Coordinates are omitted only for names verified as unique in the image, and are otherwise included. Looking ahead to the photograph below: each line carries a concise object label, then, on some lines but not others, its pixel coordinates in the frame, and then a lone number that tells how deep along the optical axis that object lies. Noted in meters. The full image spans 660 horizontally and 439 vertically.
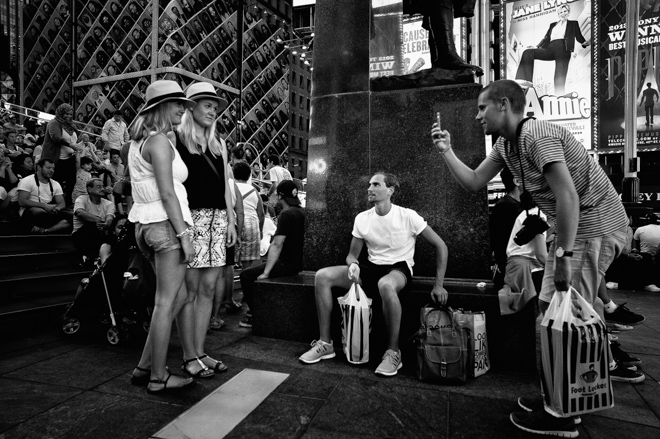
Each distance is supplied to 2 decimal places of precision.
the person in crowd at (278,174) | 8.48
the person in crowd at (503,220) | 4.89
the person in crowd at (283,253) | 5.18
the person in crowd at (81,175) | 8.91
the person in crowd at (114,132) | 14.47
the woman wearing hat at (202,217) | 3.51
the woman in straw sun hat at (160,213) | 3.11
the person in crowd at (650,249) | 9.20
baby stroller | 4.51
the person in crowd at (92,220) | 5.50
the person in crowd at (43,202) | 7.13
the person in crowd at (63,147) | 8.09
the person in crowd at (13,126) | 13.01
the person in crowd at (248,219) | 6.10
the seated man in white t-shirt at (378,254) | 3.97
